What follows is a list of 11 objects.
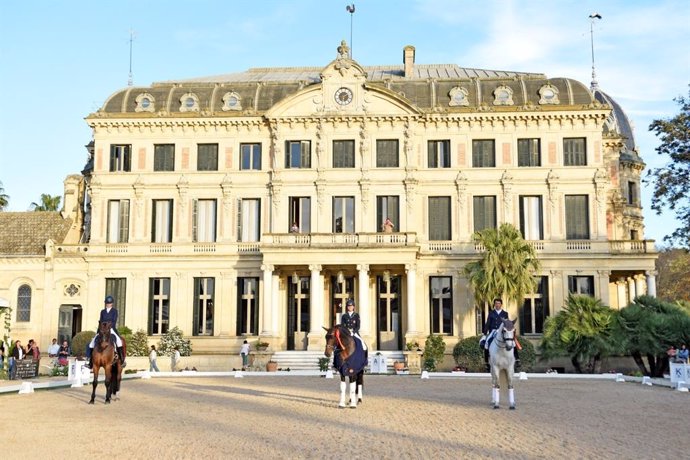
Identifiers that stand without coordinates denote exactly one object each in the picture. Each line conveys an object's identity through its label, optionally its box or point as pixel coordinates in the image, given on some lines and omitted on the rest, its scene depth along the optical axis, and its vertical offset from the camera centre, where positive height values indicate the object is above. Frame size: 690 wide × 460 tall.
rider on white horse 21.42 -0.06
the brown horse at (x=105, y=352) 21.44 -0.83
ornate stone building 48.47 +7.02
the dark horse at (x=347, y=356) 20.03 -0.87
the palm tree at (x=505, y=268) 43.34 +2.80
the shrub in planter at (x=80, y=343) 45.47 -1.26
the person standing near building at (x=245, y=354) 43.78 -1.83
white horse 20.09 -0.88
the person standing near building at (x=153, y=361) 41.97 -2.08
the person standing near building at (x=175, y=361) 44.12 -2.20
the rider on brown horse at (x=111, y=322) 21.67 -0.06
